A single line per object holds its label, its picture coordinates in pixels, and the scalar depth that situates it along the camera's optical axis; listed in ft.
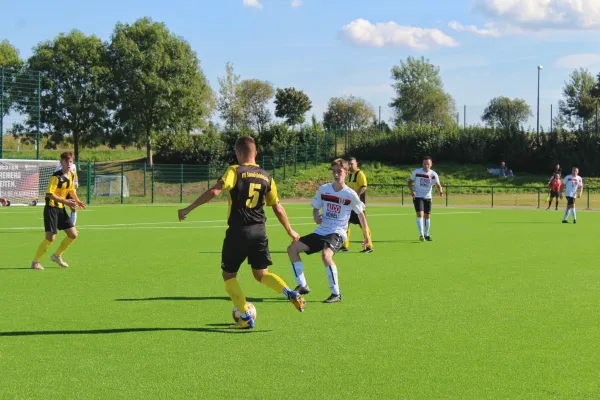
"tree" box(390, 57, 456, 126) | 305.73
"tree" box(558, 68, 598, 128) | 236.43
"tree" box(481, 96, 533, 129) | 198.80
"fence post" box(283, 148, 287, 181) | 176.55
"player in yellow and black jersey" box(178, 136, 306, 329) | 23.00
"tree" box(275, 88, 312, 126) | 287.07
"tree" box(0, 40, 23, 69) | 215.51
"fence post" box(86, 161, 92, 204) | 135.23
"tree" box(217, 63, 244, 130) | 238.89
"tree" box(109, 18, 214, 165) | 190.60
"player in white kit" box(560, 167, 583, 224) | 83.46
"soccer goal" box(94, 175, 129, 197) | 151.02
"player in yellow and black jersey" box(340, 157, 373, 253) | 50.34
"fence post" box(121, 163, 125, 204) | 139.97
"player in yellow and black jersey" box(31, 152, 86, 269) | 39.32
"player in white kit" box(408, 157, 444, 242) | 58.39
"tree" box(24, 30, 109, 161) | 191.21
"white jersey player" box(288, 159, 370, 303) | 29.60
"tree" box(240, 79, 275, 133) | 272.95
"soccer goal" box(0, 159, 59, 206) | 120.26
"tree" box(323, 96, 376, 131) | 314.96
